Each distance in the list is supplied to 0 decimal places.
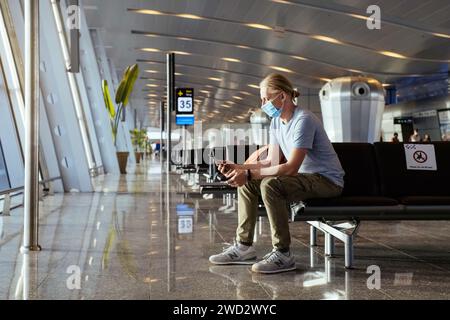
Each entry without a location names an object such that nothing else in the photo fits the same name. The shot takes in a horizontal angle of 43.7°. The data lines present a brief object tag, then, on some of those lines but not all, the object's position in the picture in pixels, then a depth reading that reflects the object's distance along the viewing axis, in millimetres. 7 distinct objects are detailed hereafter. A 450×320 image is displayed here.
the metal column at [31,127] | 4652
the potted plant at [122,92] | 16828
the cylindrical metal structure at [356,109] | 13492
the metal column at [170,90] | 19547
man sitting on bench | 4012
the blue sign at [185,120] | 19984
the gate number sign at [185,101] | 20359
